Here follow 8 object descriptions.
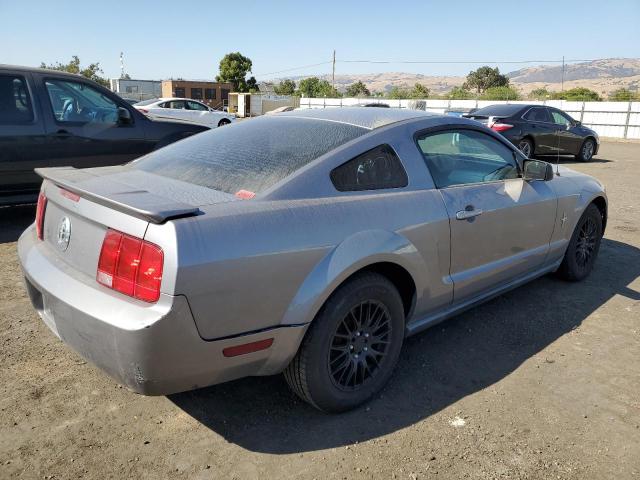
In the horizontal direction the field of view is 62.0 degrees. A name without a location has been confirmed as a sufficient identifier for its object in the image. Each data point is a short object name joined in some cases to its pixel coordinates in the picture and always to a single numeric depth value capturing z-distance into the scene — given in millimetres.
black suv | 5695
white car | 20453
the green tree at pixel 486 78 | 96938
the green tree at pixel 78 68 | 51247
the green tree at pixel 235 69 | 70062
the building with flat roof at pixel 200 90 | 62250
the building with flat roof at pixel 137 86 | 60344
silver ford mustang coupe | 2137
